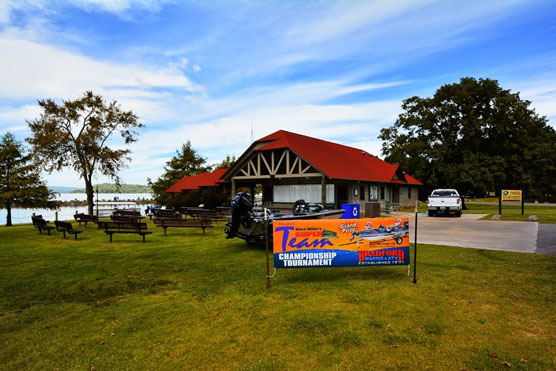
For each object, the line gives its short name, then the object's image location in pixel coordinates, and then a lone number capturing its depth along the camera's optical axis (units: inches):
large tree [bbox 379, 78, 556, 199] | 1289.4
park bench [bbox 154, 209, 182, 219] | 783.7
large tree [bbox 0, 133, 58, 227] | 992.9
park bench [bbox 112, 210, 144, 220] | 856.3
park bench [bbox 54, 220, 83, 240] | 558.4
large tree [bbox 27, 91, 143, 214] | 1179.9
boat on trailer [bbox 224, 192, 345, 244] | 404.8
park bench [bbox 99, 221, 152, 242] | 526.9
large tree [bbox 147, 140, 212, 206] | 2170.3
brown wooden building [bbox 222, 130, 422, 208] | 965.8
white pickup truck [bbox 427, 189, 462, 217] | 914.7
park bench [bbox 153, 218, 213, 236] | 613.0
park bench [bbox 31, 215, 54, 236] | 668.1
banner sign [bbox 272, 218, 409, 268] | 267.1
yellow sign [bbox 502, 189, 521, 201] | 910.5
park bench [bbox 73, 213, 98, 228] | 789.9
